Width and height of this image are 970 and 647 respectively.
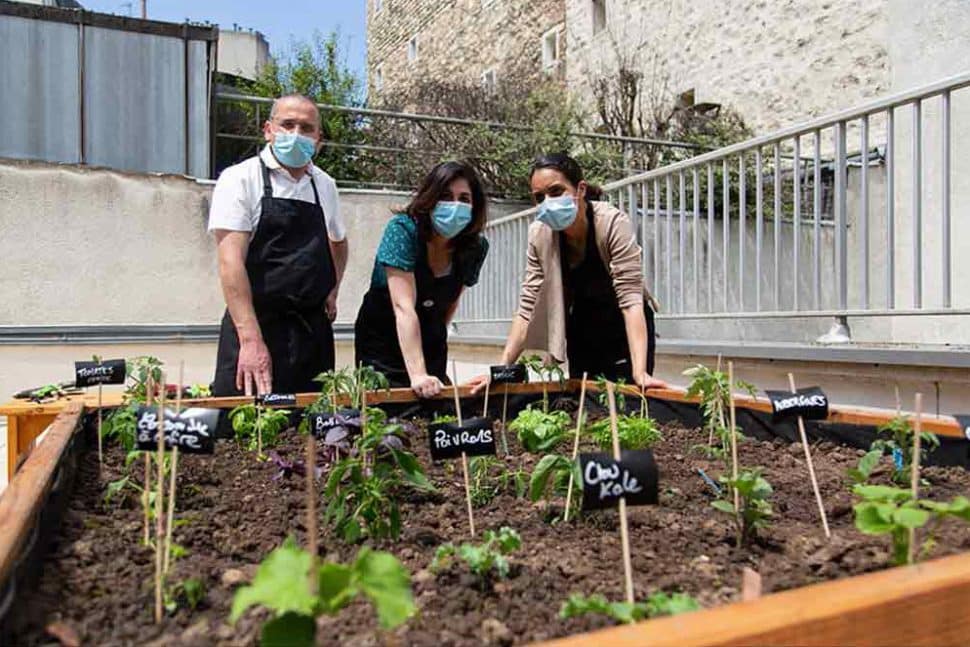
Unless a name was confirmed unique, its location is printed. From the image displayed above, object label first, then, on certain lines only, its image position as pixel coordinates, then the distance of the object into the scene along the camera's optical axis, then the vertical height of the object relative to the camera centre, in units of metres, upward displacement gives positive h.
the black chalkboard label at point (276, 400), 2.22 -0.24
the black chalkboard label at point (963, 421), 1.53 -0.21
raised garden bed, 0.94 -0.39
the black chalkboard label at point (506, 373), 2.54 -0.18
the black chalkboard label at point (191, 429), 1.23 -0.18
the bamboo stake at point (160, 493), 1.02 -0.26
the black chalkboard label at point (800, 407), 1.65 -0.19
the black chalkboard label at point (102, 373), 2.16 -0.15
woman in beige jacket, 2.56 +0.12
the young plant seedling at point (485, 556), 1.08 -0.35
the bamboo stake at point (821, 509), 1.38 -0.36
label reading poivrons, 1.49 -0.24
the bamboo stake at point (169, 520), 1.06 -0.29
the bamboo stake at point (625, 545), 0.93 -0.29
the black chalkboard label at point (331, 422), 1.77 -0.24
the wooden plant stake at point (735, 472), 1.33 -0.27
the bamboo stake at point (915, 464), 0.98 -0.21
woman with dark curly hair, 2.46 +0.15
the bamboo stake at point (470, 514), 1.39 -0.36
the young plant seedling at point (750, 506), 1.24 -0.33
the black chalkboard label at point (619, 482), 1.04 -0.22
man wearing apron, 2.30 +0.20
